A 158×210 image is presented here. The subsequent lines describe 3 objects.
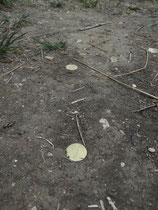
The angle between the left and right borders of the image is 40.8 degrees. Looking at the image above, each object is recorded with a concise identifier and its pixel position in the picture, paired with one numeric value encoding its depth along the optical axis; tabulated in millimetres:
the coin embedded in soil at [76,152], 249
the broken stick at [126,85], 341
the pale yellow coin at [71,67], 389
